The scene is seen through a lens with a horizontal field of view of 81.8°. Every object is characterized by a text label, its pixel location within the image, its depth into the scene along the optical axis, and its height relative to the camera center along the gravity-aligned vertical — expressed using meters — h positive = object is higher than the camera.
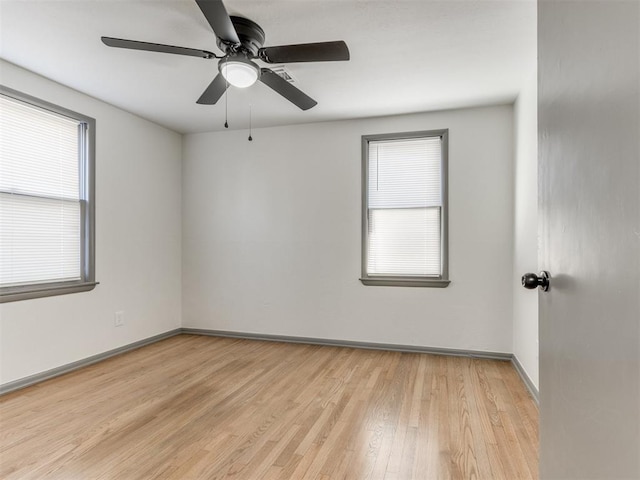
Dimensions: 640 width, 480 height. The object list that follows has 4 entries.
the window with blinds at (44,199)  2.79 +0.34
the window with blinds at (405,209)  3.79 +0.32
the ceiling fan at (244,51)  1.96 +1.05
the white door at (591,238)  0.60 +0.00
